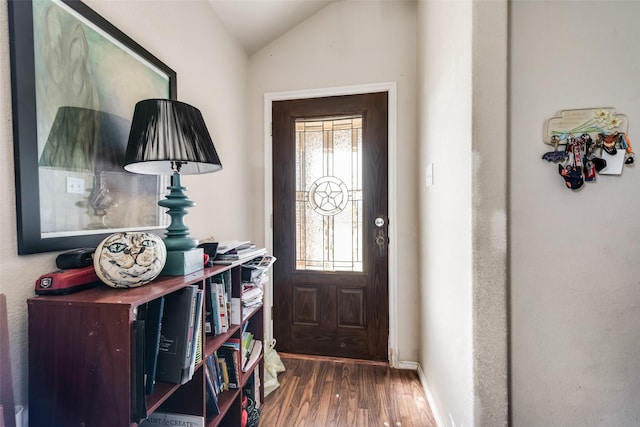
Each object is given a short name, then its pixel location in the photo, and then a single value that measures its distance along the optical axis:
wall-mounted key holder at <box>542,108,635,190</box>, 0.88
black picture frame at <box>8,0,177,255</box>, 0.72
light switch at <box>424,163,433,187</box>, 1.53
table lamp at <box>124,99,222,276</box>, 0.91
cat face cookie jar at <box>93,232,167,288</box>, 0.76
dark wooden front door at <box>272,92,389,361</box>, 2.01
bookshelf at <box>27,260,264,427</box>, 0.65
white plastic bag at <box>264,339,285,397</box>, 1.67
